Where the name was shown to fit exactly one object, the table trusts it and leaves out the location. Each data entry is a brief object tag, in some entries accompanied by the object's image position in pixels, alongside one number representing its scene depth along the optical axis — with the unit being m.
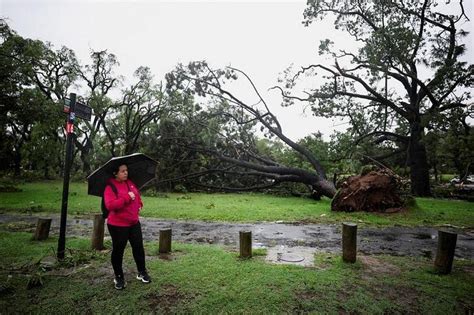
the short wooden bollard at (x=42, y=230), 5.40
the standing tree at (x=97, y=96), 24.42
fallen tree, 13.73
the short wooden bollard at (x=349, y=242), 4.32
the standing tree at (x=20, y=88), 12.30
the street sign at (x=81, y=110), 4.22
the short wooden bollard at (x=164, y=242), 4.82
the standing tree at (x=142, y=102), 24.34
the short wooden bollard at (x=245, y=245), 4.57
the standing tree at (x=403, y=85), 12.71
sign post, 4.19
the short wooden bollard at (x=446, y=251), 3.97
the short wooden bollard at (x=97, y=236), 4.95
